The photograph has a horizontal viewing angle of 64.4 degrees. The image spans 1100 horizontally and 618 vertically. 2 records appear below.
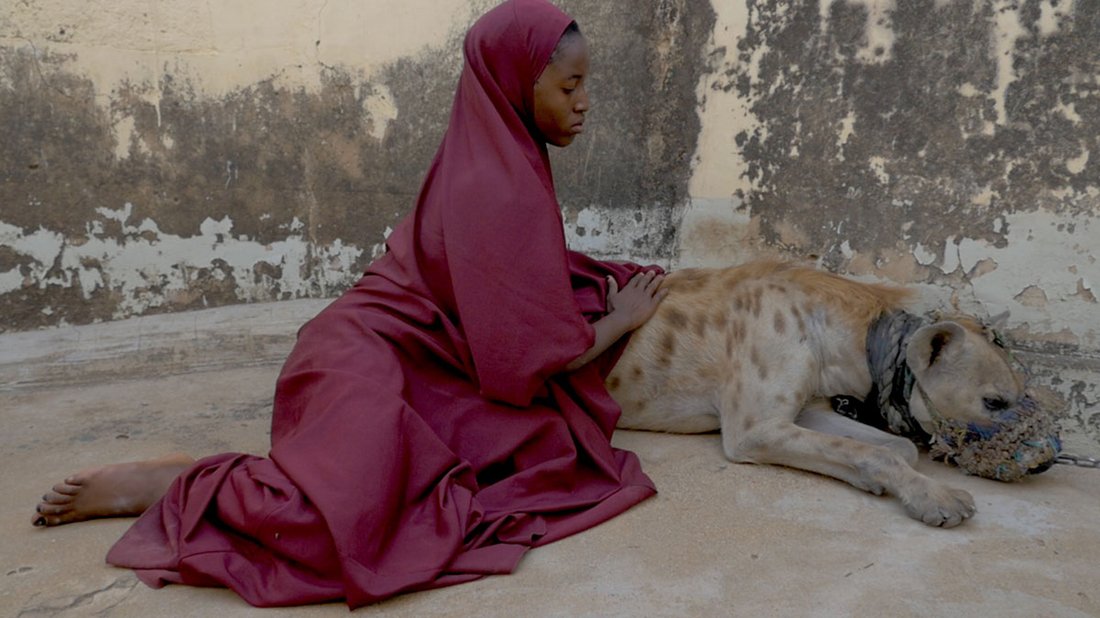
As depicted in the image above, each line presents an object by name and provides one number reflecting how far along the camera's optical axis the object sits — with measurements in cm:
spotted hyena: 316
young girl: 244
